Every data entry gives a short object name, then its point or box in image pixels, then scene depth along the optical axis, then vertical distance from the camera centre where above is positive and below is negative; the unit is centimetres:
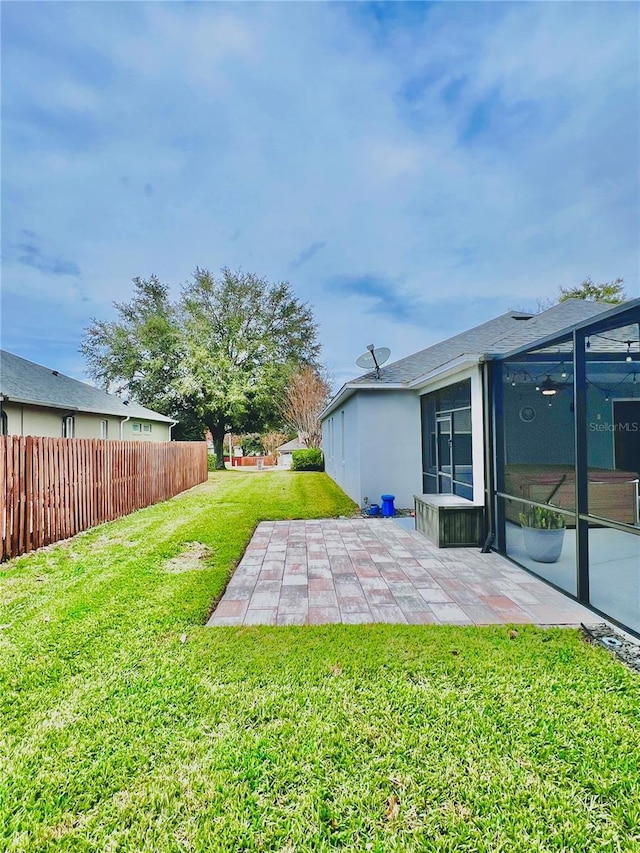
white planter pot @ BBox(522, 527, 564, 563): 511 -143
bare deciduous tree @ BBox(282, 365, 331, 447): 2608 +189
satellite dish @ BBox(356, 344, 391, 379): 940 +178
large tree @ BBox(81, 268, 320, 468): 2483 +606
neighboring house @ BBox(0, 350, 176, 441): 1090 +101
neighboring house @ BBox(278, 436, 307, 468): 3458 -138
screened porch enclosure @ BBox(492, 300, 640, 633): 393 -49
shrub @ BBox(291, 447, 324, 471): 2145 -132
